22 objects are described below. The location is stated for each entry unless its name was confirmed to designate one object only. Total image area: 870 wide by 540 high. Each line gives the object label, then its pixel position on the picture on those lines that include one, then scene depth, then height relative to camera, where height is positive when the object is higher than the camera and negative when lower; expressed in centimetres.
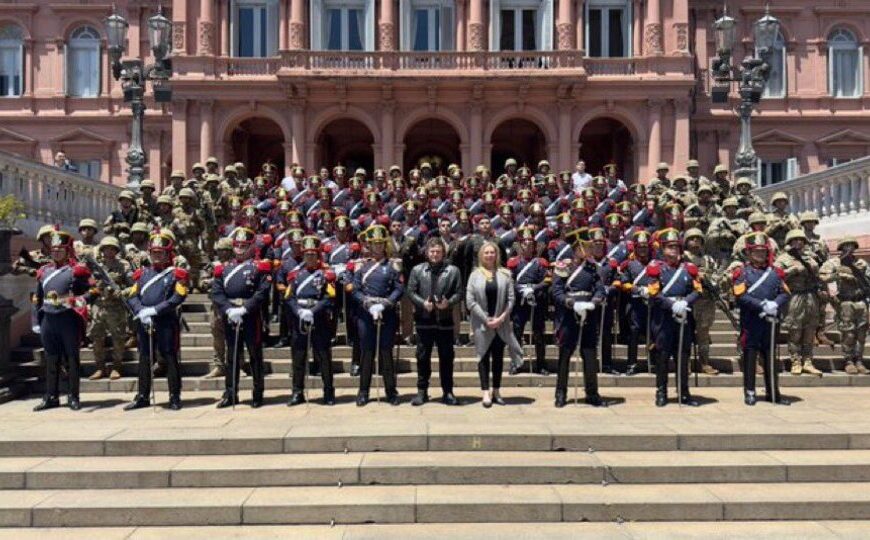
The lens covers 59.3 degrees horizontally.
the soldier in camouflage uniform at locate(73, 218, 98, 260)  1084 +43
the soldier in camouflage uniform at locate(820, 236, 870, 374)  1126 -31
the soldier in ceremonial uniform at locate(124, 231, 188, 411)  942 -58
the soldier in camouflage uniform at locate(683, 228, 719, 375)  1052 -48
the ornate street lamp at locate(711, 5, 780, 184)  1623 +440
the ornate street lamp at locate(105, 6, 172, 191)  1670 +446
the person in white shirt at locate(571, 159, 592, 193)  1830 +222
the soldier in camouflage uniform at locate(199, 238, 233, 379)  1001 -85
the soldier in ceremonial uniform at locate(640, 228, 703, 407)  941 -47
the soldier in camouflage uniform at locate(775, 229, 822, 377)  1098 -44
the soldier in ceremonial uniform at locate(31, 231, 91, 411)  955 -58
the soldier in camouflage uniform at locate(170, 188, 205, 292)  1349 +72
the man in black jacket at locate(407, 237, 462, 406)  940 -47
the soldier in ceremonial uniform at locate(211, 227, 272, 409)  956 -38
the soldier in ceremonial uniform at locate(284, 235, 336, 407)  959 -57
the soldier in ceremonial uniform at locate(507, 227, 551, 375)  1128 -23
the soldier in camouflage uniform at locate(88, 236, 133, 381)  1073 -65
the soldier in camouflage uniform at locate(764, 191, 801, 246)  1311 +84
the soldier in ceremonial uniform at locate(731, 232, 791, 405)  953 -44
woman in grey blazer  927 -49
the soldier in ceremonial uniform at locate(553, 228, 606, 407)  944 -66
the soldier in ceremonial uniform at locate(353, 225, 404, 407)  957 -45
